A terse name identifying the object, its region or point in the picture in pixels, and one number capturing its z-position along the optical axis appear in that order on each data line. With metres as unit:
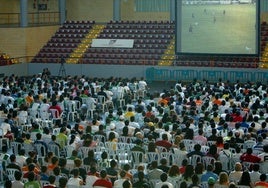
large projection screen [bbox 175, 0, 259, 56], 37.41
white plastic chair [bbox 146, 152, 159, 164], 17.58
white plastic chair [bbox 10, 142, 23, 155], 19.38
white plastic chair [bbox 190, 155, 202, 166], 17.00
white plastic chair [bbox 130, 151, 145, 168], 17.78
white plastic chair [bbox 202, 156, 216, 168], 16.84
